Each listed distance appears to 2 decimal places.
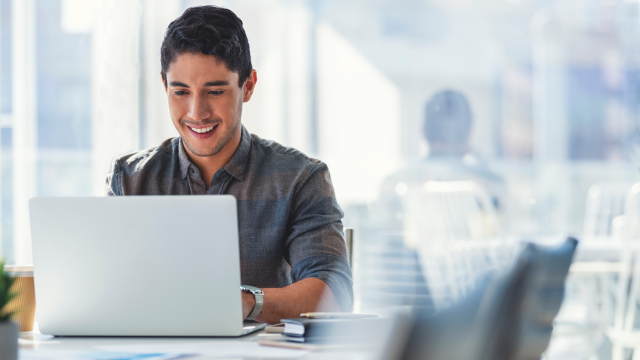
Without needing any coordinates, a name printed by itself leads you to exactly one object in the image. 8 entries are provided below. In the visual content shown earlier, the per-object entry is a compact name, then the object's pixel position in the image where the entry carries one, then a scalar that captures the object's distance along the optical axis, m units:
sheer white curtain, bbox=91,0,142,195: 4.53
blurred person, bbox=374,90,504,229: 4.94
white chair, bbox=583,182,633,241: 4.37
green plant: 1.98
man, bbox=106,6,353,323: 2.52
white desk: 2.10
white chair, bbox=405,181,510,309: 4.01
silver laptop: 2.13
